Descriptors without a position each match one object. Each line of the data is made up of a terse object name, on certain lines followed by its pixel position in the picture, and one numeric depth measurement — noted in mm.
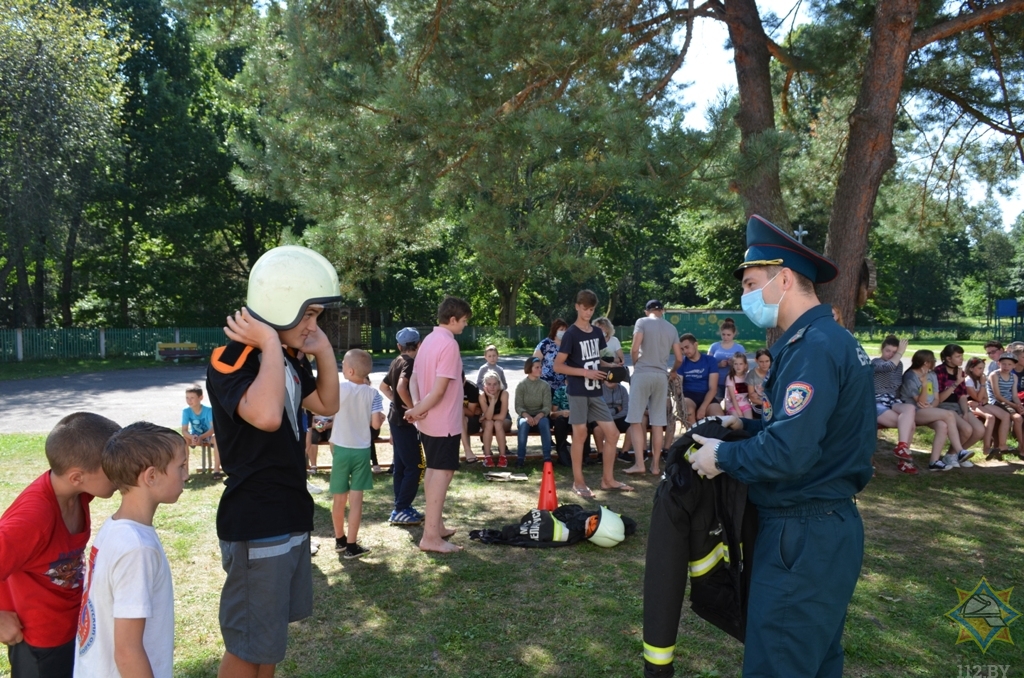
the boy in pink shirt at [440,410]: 5641
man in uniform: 2465
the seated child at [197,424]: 8328
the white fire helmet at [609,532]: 5926
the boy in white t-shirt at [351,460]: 5656
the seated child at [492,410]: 9578
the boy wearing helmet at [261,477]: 2670
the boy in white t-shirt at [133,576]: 2211
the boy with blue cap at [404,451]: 6562
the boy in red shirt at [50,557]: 2588
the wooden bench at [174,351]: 26812
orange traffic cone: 6910
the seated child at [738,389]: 9312
